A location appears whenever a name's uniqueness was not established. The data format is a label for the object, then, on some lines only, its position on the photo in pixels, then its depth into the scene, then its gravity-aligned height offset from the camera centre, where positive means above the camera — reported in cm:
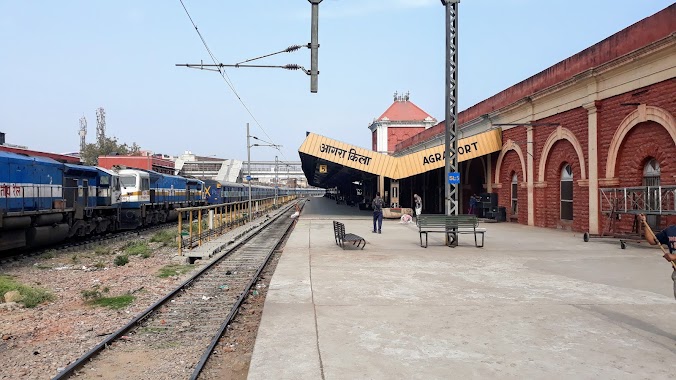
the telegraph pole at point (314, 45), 1112 +338
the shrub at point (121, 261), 1348 -174
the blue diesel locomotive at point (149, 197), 2403 -2
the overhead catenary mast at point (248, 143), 3300 +352
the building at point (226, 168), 9943 +649
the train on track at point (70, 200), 1411 -11
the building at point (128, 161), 5231 +375
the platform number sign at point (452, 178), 1591 +53
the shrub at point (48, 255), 1475 -174
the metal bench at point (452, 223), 1516 -85
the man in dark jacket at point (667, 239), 548 -51
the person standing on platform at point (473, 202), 2952 -46
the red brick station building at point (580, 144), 1551 +225
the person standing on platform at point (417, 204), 2918 -53
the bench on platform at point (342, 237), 1454 -124
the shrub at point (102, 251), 1606 -175
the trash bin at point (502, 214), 2716 -106
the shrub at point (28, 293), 864 -173
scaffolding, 1453 -35
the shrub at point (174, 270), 1173 -182
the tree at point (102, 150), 7175 +691
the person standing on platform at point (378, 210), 2038 -60
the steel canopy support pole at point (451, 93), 1548 +320
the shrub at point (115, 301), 853 -183
